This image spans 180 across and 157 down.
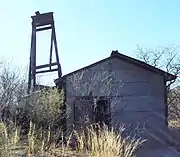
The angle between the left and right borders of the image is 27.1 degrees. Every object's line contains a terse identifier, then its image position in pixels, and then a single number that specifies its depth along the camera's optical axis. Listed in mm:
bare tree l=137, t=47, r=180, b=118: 25281
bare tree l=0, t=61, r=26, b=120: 10758
